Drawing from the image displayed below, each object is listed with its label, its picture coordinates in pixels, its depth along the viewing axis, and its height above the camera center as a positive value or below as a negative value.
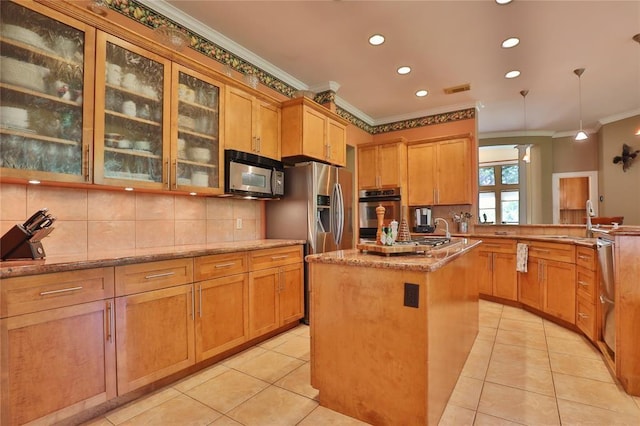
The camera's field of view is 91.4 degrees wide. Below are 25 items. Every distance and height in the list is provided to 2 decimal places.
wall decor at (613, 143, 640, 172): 5.56 +1.06
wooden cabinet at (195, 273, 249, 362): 2.23 -0.75
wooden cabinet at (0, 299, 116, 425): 1.43 -0.73
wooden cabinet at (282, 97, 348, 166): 3.37 +0.96
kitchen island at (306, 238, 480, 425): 1.56 -0.65
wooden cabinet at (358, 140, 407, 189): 5.15 +0.86
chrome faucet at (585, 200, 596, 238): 3.44 -0.06
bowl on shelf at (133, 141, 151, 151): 2.21 +0.52
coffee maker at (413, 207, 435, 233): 5.21 -0.04
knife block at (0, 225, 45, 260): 1.58 -0.14
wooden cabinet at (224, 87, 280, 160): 2.84 +0.91
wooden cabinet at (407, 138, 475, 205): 4.85 +0.70
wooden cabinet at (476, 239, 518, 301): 3.94 -0.70
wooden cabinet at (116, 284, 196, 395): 1.82 -0.74
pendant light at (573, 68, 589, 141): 3.88 +1.80
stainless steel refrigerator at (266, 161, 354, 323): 3.30 +0.07
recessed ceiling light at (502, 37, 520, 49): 3.16 +1.78
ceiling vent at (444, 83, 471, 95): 4.34 +1.80
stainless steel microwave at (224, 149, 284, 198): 2.79 +0.40
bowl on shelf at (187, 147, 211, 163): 2.58 +0.53
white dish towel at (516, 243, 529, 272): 3.74 -0.50
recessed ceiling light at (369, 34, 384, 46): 3.11 +1.79
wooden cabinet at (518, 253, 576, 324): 3.14 -0.80
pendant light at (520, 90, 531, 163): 4.61 +1.82
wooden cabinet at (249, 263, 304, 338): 2.66 -0.75
